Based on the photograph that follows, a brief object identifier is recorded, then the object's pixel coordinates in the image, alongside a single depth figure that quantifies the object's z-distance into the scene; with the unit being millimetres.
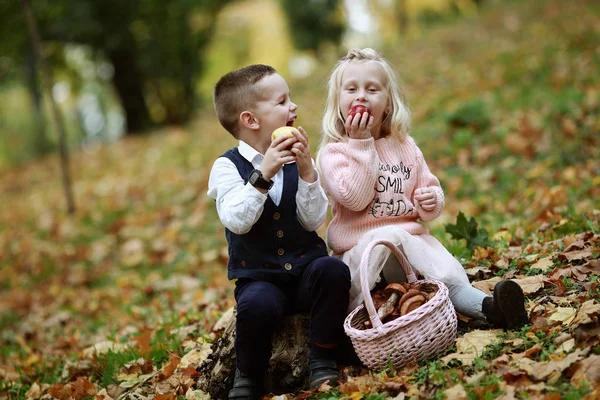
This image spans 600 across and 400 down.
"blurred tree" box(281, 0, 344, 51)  20016
